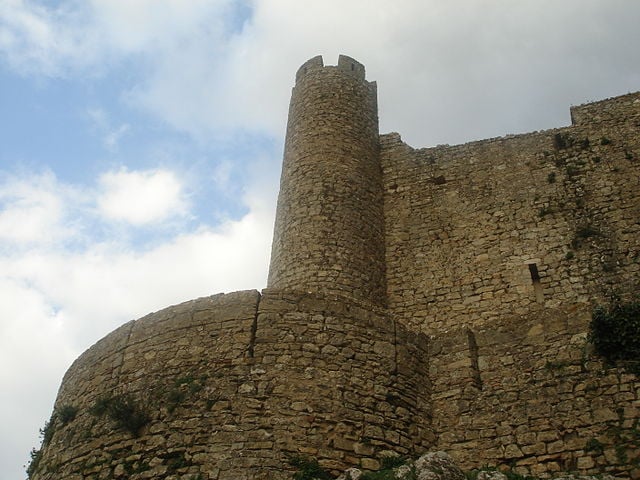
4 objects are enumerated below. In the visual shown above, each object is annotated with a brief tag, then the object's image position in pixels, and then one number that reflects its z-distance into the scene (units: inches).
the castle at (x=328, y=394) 352.2
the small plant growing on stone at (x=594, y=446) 342.0
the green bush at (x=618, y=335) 372.4
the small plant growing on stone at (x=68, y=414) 419.8
